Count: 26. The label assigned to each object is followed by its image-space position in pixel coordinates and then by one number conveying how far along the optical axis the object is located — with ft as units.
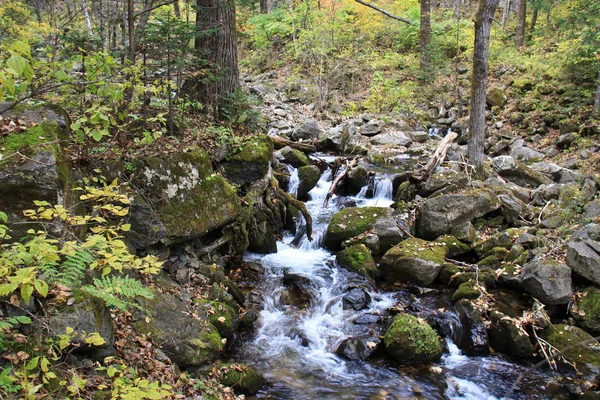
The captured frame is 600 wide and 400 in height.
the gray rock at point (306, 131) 51.06
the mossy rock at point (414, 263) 25.36
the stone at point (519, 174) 37.40
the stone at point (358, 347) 20.07
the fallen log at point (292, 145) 41.50
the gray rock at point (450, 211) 29.30
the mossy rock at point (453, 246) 27.48
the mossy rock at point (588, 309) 19.98
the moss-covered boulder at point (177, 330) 15.76
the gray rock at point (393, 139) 53.72
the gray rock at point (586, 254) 20.92
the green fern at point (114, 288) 11.36
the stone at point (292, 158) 39.45
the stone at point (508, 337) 19.70
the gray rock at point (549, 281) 21.03
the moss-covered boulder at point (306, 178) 37.22
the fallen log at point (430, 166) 35.35
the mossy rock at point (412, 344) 19.47
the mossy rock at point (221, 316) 19.30
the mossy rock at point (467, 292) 23.04
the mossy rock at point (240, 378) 16.42
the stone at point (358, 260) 26.58
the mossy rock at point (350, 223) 30.14
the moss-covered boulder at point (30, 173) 12.05
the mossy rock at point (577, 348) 18.29
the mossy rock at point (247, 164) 26.24
